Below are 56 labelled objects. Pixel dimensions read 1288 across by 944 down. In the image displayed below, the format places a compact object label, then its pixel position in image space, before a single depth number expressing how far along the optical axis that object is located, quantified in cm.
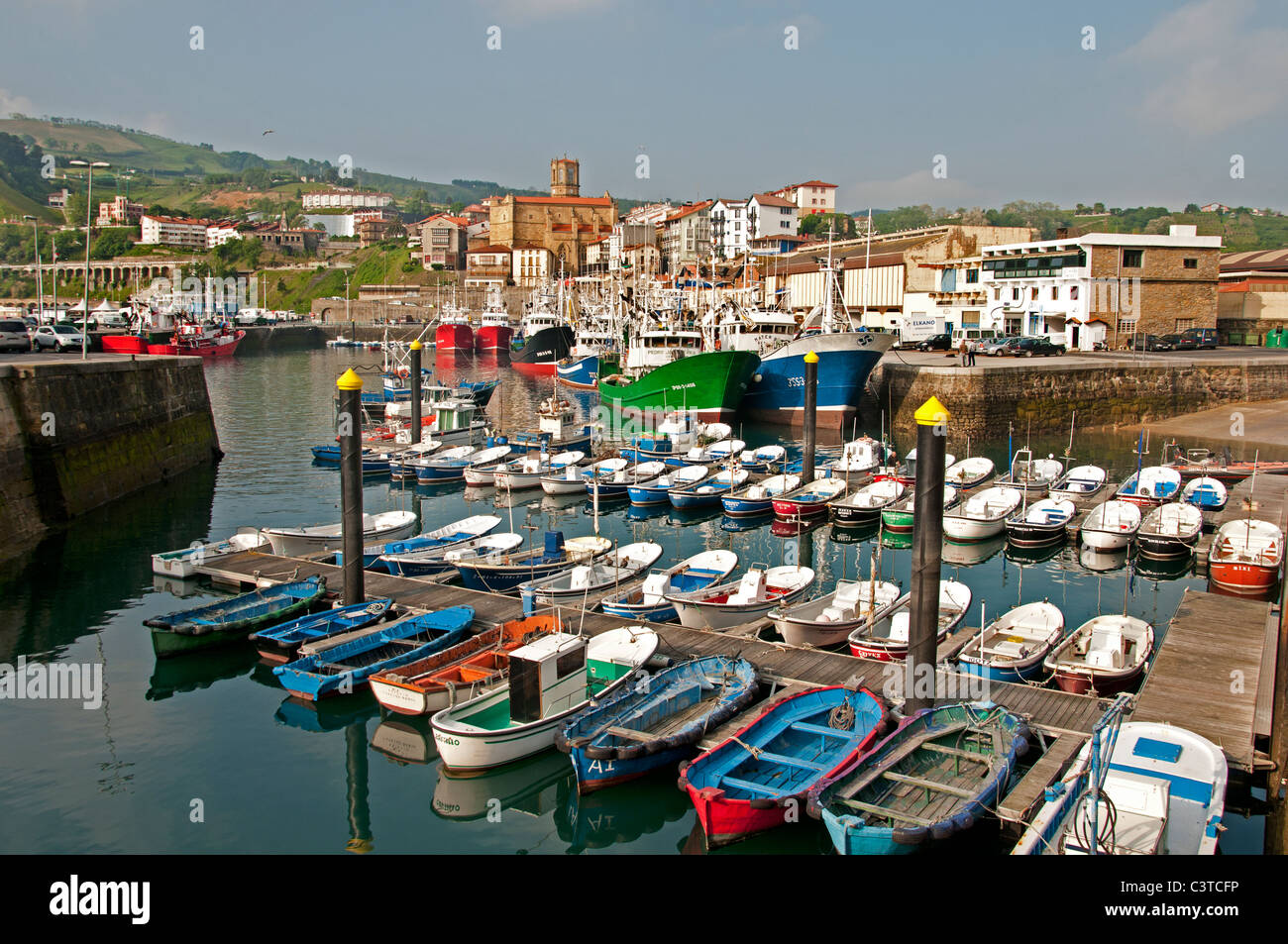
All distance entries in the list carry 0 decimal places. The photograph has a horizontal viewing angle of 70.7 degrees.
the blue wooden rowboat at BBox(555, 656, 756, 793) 1234
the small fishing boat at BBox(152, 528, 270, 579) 2180
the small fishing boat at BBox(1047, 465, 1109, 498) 2920
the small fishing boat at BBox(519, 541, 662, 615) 1853
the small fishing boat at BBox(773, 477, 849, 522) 2784
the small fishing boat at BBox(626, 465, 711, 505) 3086
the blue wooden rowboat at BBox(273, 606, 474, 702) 1498
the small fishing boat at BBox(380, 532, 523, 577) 2103
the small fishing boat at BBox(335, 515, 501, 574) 2162
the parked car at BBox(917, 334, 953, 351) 5781
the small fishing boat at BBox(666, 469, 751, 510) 3012
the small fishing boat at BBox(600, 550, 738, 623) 1795
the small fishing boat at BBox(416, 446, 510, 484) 3481
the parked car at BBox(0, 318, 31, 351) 3866
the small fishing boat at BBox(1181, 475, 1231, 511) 2692
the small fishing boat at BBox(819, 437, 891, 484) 3238
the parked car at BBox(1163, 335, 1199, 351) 5269
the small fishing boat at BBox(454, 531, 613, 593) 2042
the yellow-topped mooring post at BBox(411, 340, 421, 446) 3873
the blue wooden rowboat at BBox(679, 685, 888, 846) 1095
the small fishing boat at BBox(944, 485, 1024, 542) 2577
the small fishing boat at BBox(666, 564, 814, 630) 1750
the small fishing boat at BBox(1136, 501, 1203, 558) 2386
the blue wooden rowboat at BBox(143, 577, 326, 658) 1703
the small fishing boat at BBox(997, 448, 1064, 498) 2952
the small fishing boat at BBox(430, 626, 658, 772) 1281
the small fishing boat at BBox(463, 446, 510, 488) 3394
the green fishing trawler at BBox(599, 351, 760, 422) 4594
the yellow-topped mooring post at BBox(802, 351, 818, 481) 3098
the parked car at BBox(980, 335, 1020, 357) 5309
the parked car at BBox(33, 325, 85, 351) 4191
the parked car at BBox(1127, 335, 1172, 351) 5272
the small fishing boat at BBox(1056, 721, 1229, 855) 921
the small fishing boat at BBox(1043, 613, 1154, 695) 1455
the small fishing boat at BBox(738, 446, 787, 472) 3500
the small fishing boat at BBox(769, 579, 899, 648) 1656
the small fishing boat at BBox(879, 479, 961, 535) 2680
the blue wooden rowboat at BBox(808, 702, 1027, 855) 1003
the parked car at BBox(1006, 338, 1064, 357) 5206
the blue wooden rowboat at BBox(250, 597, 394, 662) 1661
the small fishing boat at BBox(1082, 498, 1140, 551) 2423
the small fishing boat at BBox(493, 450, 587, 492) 3306
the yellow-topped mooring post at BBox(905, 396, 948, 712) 1262
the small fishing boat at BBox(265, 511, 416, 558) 2294
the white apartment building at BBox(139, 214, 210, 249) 18250
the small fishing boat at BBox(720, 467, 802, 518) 2880
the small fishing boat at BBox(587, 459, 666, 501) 3173
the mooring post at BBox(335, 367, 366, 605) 1733
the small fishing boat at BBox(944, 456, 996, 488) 3064
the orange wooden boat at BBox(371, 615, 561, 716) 1423
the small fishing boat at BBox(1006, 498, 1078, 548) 2495
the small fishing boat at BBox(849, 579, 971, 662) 1572
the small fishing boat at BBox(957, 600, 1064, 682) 1481
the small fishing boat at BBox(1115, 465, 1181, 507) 2778
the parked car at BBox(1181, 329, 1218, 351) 5309
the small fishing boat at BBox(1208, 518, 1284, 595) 1986
